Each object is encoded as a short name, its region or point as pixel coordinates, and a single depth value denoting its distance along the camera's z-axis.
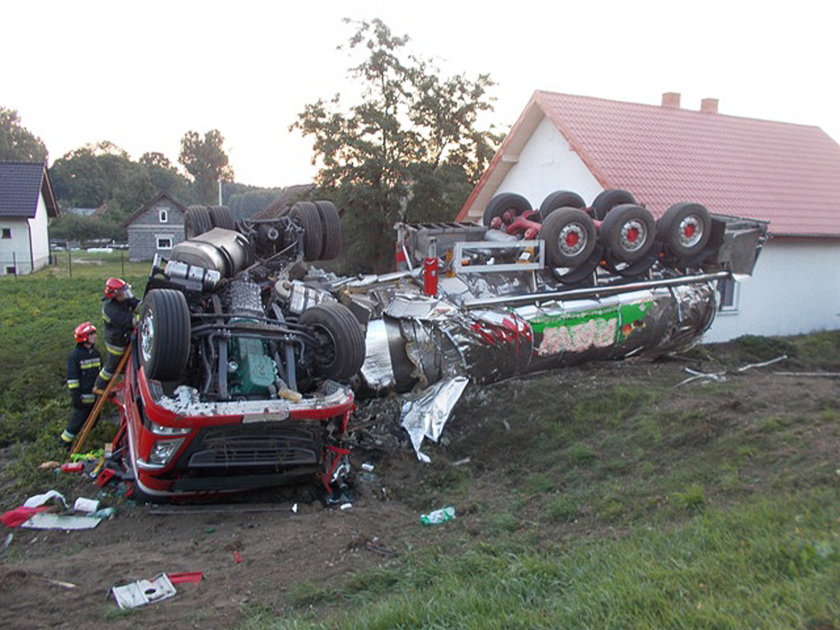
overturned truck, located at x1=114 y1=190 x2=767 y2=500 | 5.36
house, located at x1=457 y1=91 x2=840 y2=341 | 13.92
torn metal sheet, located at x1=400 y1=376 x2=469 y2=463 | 6.73
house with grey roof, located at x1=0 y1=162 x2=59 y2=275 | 31.14
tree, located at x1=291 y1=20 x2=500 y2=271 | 20.77
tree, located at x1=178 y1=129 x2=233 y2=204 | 84.19
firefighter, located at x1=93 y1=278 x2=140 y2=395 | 7.36
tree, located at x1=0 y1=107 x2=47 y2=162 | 76.62
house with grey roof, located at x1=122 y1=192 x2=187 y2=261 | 42.69
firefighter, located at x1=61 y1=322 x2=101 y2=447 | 7.43
